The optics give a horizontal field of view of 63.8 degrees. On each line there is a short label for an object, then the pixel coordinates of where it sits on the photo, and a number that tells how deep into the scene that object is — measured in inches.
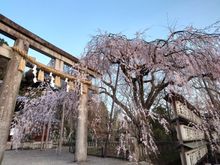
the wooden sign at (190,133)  153.7
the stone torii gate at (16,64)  162.4
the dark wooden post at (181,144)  145.2
